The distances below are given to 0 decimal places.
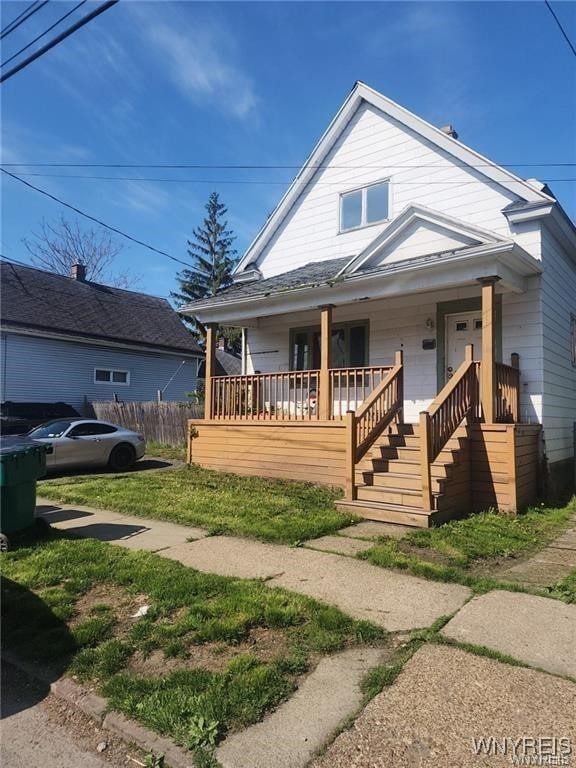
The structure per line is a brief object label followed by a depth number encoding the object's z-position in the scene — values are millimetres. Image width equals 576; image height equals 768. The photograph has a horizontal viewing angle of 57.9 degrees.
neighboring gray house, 19766
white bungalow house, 7910
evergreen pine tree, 43000
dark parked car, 16922
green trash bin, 5820
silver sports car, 12023
